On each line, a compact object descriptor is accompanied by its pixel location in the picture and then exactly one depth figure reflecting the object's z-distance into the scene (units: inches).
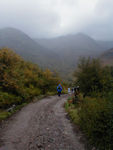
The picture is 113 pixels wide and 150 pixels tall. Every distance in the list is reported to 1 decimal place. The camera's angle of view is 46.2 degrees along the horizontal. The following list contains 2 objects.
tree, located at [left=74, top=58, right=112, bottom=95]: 471.2
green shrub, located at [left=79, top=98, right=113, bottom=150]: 184.6
